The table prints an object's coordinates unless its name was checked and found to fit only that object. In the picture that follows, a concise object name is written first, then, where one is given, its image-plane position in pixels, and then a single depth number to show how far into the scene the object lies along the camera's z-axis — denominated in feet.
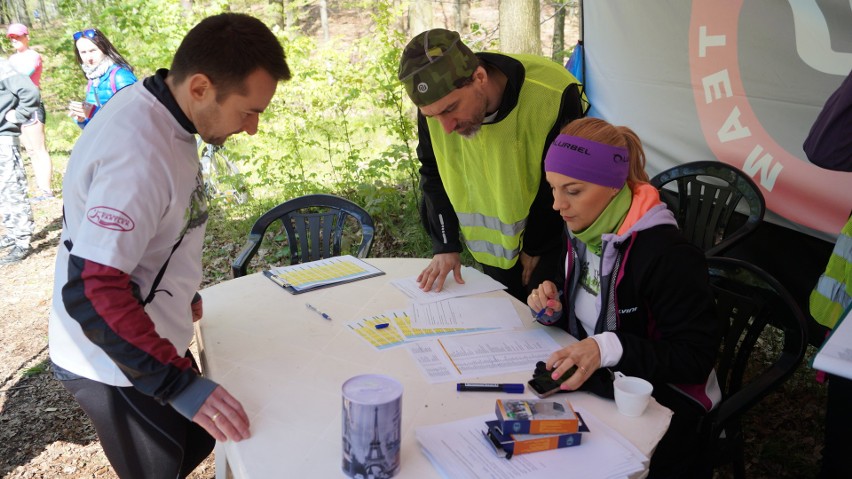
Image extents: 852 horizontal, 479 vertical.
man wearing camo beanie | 6.97
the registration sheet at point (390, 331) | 6.15
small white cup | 4.79
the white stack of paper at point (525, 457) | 4.10
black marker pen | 5.17
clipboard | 7.62
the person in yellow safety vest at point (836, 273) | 6.32
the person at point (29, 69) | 19.03
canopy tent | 8.61
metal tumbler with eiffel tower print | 3.70
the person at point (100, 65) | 16.83
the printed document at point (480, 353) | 5.56
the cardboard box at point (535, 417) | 4.35
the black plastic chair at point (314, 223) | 9.66
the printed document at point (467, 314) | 6.53
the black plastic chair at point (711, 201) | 9.39
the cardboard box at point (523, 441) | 4.25
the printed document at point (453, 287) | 7.30
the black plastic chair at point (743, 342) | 5.88
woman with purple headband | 5.23
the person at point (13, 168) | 17.01
